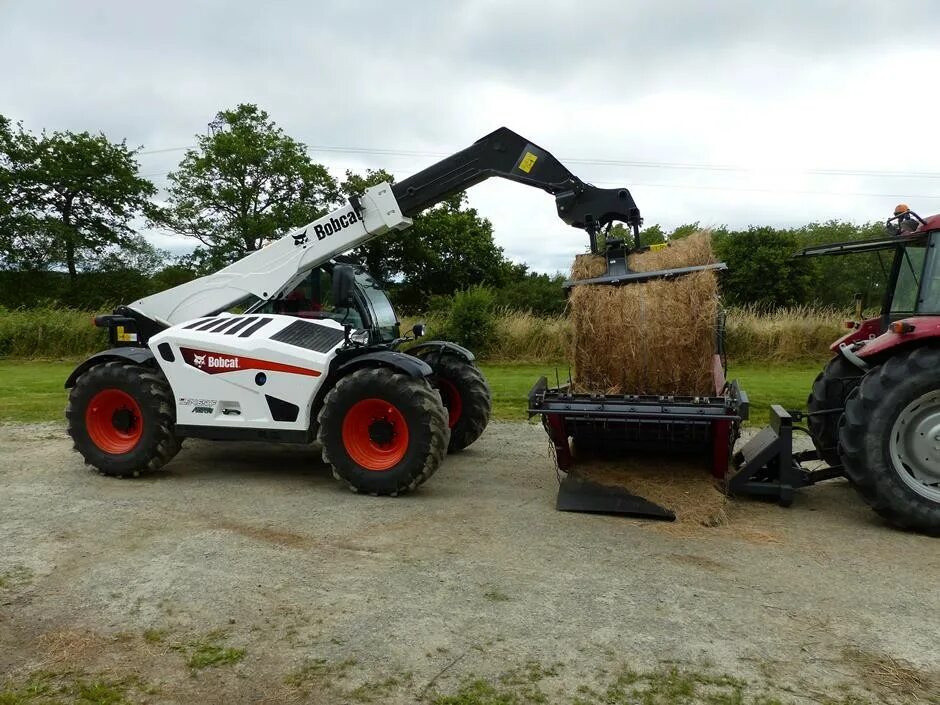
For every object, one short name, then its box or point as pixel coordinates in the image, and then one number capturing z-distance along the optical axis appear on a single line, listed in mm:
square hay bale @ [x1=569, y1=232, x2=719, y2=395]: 5301
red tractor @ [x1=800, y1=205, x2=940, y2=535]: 4918
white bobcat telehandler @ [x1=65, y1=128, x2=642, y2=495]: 6016
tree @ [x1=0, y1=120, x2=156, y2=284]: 34562
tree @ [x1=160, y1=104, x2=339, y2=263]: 33156
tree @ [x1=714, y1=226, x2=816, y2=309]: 26109
